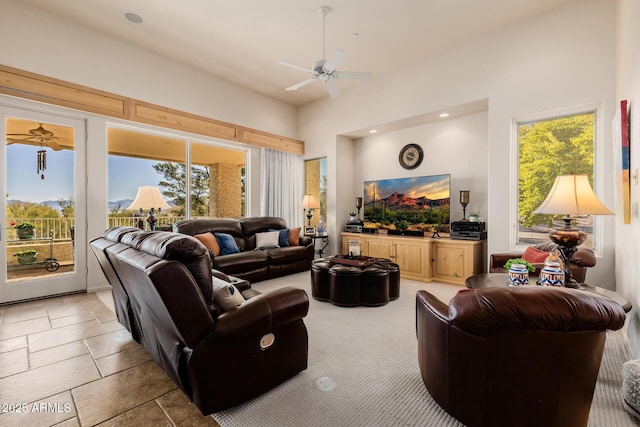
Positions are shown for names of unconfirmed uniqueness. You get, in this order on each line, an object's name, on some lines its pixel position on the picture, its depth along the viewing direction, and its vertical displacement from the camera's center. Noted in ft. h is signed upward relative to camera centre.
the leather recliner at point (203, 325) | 4.94 -2.14
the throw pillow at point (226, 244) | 15.15 -1.66
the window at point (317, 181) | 22.25 +2.41
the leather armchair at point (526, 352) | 4.13 -2.13
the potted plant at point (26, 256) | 12.32 -1.84
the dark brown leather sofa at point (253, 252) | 14.37 -2.18
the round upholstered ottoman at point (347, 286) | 11.37 -2.88
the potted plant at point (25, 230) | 12.31 -0.74
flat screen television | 16.67 +0.50
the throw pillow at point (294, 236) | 17.93 -1.48
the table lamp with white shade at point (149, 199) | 12.89 +0.58
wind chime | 12.81 +2.24
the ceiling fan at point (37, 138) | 12.22 +3.20
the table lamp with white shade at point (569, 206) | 7.11 +0.13
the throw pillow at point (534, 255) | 10.02 -1.54
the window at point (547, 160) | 11.89 +2.22
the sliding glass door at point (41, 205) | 12.05 +0.31
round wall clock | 18.34 +3.56
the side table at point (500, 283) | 6.63 -1.93
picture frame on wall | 8.05 +1.44
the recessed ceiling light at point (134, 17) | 12.53 +8.48
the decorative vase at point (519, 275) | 7.01 -1.52
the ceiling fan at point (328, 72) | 11.62 +5.79
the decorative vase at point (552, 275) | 6.56 -1.43
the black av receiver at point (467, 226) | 14.74 -0.72
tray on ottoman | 12.08 -2.10
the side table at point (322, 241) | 20.01 -2.14
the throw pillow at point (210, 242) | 14.52 -1.48
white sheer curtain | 20.94 +2.00
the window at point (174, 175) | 15.24 +2.18
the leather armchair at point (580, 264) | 9.05 -1.61
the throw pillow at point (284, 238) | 17.54 -1.57
